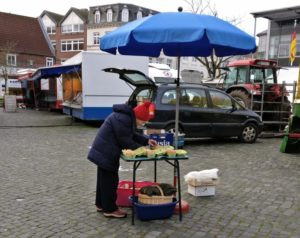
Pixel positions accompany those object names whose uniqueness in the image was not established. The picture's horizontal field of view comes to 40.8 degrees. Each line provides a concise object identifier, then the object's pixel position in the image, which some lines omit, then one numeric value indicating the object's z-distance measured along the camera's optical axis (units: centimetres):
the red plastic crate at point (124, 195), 560
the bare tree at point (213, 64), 3788
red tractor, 1434
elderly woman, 489
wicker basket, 508
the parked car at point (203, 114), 1080
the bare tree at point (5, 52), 3262
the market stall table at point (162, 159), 479
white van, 2028
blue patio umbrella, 464
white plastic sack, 616
